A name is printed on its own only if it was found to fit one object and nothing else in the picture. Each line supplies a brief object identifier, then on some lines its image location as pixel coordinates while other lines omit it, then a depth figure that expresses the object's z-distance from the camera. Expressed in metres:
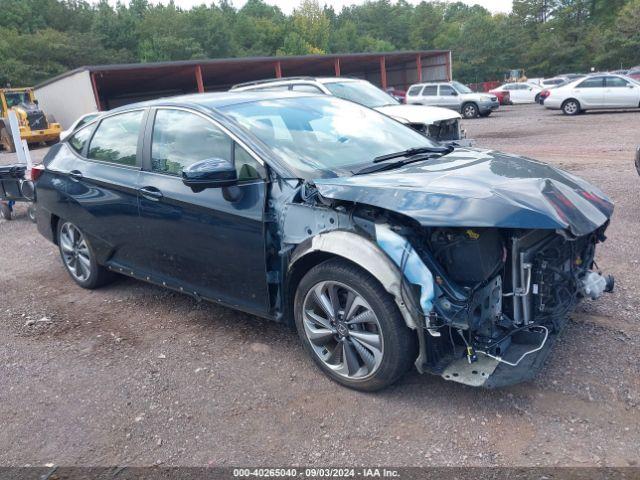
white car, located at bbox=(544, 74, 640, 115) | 20.41
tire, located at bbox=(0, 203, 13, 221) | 9.25
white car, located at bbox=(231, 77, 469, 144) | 10.96
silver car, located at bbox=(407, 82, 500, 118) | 25.09
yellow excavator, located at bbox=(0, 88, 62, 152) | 23.70
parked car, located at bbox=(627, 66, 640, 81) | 32.43
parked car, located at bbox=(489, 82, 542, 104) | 33.12
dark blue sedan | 3.02
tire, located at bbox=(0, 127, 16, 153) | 23.28
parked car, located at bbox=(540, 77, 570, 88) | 37.62
